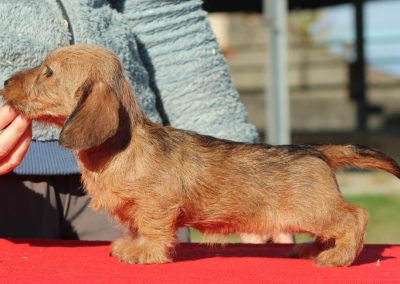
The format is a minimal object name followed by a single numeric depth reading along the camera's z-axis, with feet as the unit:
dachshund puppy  7.14
